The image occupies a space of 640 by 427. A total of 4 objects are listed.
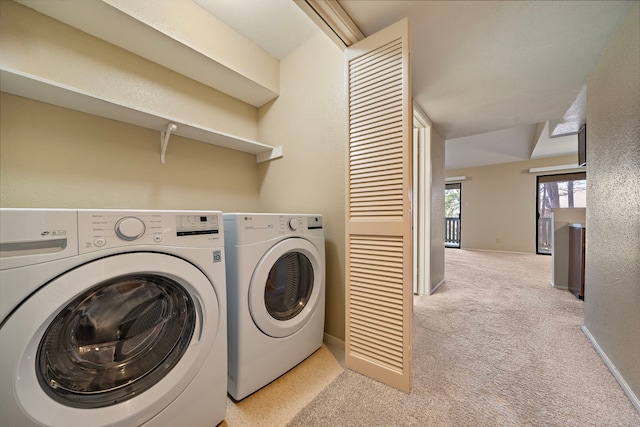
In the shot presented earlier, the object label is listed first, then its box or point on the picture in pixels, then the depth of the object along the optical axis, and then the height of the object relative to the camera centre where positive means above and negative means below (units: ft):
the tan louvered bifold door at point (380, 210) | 3.66 -0.01
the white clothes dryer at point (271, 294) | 3.49 -1.52
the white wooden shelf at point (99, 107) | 3.29 +1.87
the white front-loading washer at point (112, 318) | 1.89 -1.17
